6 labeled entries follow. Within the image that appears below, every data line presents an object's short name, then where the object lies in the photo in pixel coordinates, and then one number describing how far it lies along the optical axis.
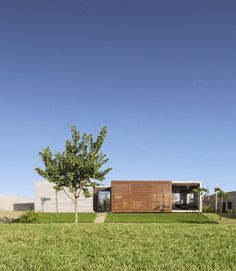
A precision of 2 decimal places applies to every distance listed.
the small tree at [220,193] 30.66
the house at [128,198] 34.35
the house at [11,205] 40.17
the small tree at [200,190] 32.72
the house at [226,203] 36.61
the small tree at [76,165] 21.49
